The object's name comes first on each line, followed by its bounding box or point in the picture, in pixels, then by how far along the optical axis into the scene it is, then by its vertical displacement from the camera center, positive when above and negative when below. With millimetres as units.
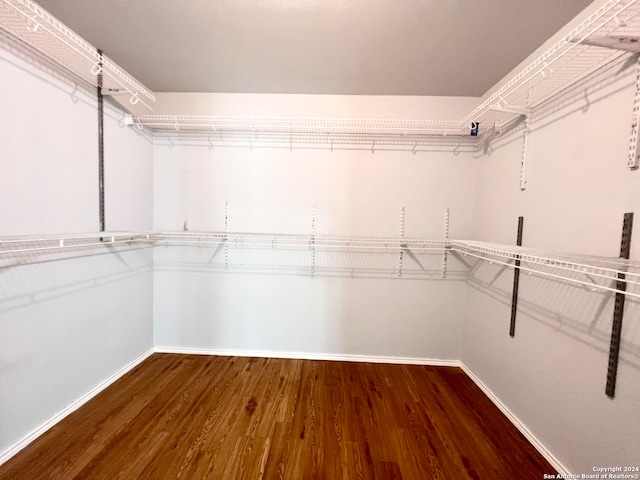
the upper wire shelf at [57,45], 1170 +884
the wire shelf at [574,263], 1030 -125
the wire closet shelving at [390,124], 1525 +778
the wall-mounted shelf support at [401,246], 2277 -170
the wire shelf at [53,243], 1287 -171
